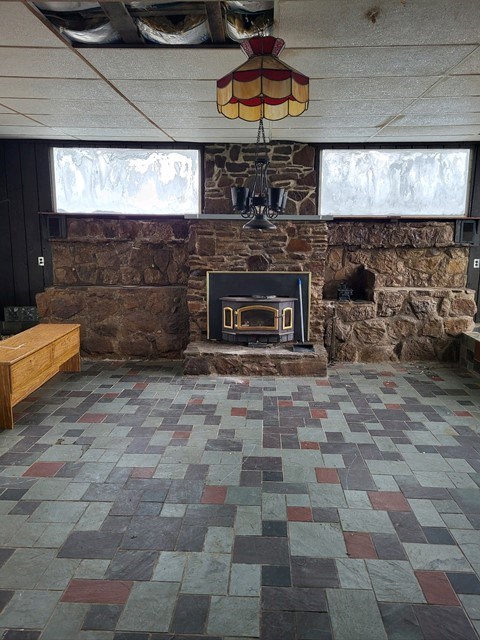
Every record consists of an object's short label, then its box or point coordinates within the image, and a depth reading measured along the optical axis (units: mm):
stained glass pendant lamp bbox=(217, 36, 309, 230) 2088
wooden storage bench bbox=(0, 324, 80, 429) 3619
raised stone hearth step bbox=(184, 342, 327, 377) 5008
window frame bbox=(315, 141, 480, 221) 5340
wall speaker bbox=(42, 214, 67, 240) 5488
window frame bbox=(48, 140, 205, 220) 5406
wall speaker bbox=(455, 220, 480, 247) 5422
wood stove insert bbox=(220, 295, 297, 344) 5234
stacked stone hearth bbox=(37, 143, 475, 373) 5355
